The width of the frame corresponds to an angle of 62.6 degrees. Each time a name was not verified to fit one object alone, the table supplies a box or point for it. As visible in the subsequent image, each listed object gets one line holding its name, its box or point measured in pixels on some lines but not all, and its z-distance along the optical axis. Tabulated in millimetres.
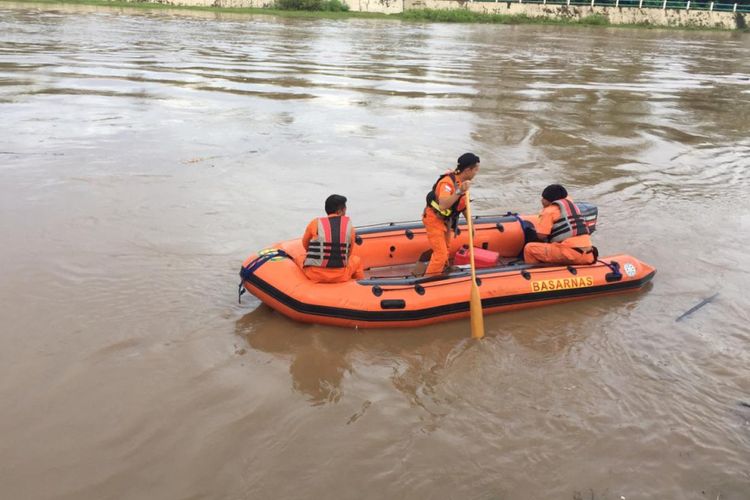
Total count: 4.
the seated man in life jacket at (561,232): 5281
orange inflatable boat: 4629
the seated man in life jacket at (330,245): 4617
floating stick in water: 5090
